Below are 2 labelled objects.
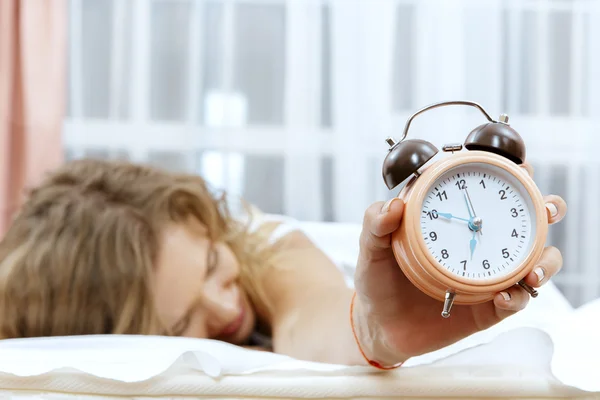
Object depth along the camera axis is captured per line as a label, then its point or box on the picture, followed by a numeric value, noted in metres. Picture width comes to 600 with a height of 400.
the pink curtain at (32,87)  2.43
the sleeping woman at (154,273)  1.42
